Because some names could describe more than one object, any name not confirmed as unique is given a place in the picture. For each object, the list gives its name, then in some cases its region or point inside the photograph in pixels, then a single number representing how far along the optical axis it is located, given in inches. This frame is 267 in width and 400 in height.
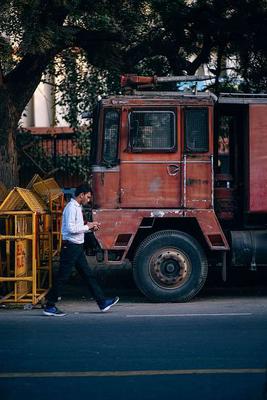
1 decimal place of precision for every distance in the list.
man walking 473.7
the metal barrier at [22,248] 494.3
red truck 513.0
